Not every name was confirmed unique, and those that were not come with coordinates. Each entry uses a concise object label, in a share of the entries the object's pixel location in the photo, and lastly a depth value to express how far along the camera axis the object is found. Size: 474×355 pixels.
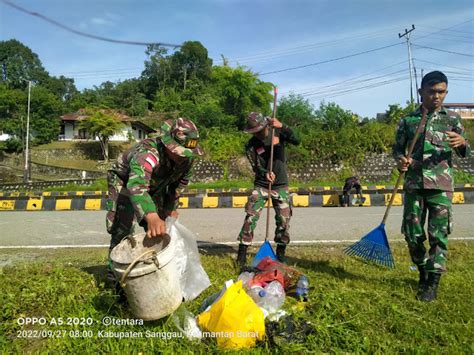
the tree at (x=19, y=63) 64.62
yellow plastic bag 2.28
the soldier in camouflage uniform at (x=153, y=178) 2.59
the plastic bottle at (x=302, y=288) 3.03
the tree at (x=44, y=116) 46.59
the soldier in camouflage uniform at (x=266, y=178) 4.22
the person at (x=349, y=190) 11.20
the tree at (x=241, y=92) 38.50
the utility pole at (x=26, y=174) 30.96
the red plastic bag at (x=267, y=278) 3.08
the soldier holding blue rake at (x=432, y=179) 3.22
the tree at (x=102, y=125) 40.88
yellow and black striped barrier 11.14
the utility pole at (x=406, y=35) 30.17
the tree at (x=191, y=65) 63.41
